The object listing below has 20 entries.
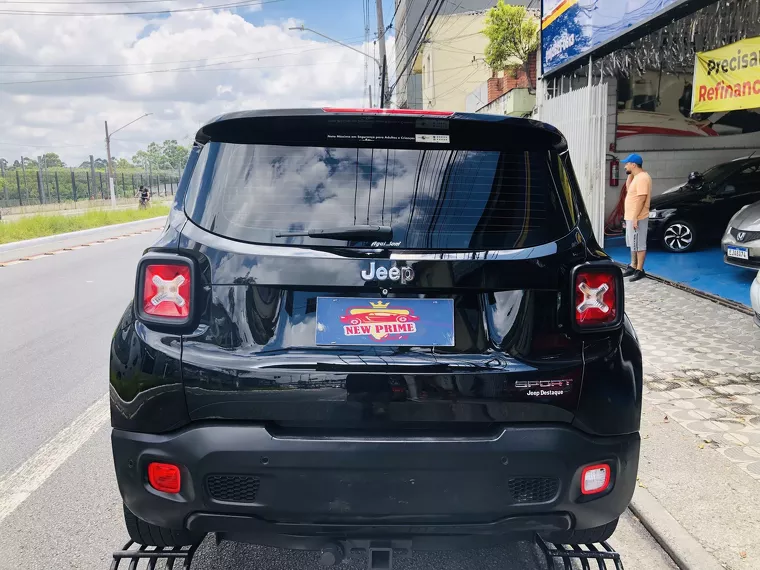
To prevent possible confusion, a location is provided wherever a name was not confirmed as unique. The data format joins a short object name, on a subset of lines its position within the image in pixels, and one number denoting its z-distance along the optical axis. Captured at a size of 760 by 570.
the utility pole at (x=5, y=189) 32.41
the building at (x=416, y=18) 43.19
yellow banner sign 7.05
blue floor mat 8.77
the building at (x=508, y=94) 18.59
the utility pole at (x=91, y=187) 40.44
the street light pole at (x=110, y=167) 34.81
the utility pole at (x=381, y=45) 28.14
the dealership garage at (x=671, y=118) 7.74
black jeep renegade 2.09
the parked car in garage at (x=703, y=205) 11.53
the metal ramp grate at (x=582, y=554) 2.46
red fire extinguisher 14.60
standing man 9.45
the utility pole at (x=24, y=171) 31.80
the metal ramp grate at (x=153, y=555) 2.42
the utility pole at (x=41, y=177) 33.79
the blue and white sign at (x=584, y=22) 8.23
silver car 8.24
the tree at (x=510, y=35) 22.41
